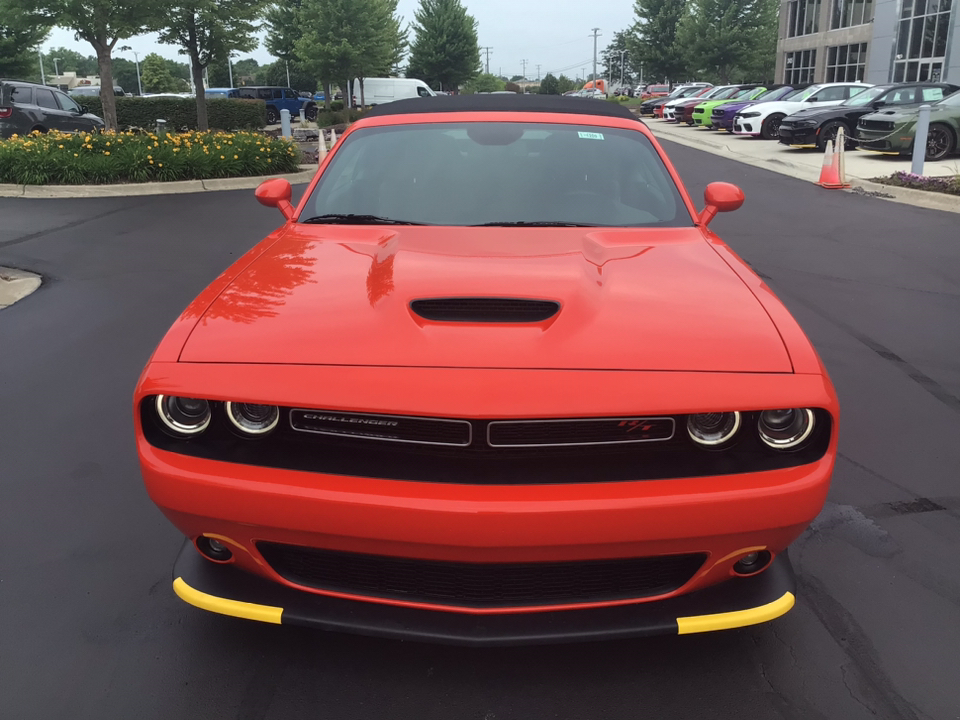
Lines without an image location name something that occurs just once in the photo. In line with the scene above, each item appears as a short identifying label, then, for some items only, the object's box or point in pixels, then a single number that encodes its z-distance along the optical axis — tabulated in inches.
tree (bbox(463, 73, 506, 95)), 3005.9
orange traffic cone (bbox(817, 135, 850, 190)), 565.0
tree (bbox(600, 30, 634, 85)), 4906.5
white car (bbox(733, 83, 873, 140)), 927.7
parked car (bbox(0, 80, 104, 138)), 716.7
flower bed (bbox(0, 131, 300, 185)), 530.9
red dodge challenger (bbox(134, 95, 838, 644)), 77.4
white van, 1760.6
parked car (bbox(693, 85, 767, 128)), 1156.5
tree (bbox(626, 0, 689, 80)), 2498.8
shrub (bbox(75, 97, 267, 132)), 1167.0
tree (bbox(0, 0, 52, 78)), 1367.2
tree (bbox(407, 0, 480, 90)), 2385.6
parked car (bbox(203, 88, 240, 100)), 1818.4
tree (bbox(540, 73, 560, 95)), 3646.4
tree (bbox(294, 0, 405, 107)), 1430.9
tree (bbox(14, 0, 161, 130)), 636.1
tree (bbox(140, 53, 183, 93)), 3191.4
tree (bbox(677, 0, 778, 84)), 2074.3
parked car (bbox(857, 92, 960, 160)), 637.9
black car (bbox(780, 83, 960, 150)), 773.3
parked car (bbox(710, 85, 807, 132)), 1055.0
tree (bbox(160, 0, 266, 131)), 778.8
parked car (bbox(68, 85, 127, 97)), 1710.1
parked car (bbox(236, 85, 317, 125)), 1752.0
